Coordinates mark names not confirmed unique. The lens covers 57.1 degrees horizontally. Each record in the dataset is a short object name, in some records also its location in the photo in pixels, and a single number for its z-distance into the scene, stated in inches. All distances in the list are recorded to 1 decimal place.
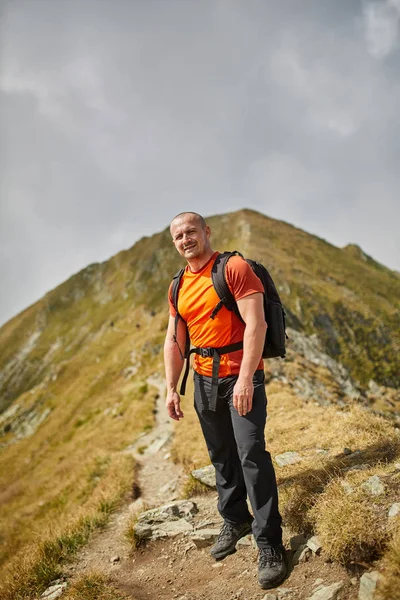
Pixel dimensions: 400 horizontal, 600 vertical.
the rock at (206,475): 323.0
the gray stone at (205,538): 231.6
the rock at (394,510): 168.3
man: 177.9
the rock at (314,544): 173.6
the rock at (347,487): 196.4
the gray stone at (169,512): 276.4
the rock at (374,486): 189.3
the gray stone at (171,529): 257.4
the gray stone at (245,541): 208.5
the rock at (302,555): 175.3
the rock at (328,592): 145.9
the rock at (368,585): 136.2
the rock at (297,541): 187.2
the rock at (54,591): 216.1
